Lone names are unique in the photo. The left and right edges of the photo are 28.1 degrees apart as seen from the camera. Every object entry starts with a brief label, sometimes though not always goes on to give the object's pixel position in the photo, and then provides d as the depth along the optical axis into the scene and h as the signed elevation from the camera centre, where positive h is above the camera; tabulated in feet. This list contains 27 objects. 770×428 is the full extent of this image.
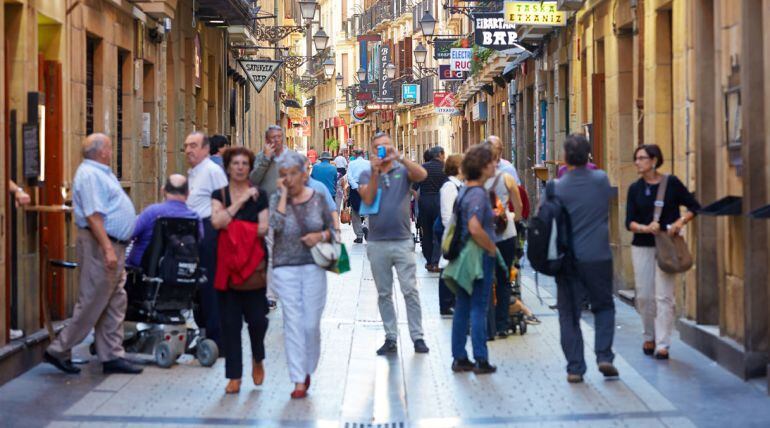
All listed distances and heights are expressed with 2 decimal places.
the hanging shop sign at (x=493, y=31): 96.07 +12.57
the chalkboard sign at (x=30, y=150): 40.19 +2.36
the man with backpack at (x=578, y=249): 36.99 -0.43
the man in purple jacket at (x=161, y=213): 39.75 +0.61
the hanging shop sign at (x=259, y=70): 100.89 +10.93
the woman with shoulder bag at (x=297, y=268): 34.88 -0.76
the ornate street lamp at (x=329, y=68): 187.21 +20.29
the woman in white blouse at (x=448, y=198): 49.30 +1.11
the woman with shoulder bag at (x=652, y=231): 40.57 -0.04
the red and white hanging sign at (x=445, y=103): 156.04 +13.57
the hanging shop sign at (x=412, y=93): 213.87 +19.43
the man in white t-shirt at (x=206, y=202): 41.63 +0.94
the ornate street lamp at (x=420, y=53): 168.86 +19.79
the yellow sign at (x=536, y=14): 78.95 +11.25
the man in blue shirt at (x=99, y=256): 37.70 -0.45
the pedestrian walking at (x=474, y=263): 38.04 -0.78
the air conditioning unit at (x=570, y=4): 69.97 +10.41
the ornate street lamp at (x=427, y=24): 140.36 +19.20
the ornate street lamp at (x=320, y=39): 135.95 +17.29
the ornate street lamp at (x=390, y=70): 199.02 +21.19
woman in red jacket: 34.94 -0.62
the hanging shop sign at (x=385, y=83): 235.20 +23.34
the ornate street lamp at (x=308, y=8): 116.26 +17.20
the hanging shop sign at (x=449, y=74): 139.13 +14.64
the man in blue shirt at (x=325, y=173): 78.59 +3.15
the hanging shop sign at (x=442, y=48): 142.51 +17.19
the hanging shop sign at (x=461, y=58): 137.59 +15.65
